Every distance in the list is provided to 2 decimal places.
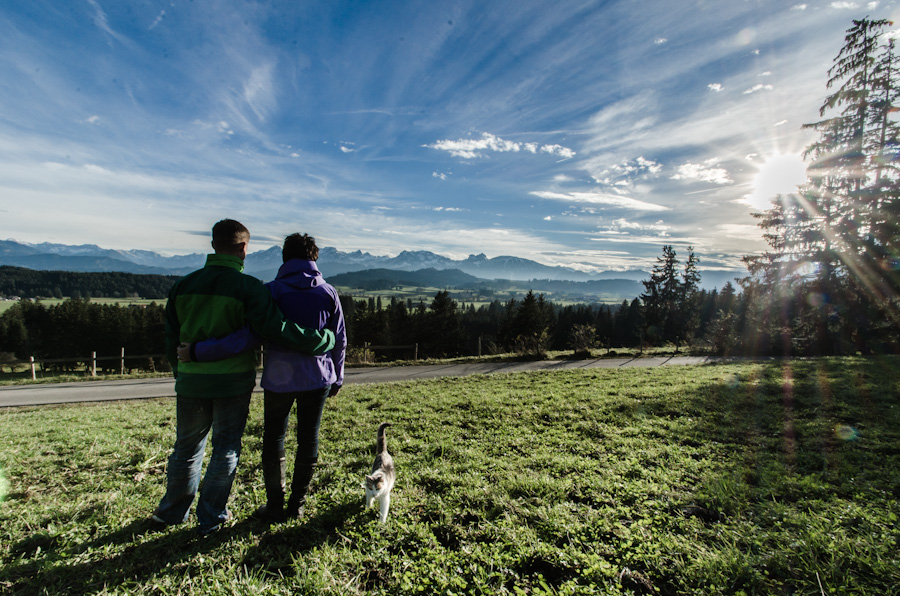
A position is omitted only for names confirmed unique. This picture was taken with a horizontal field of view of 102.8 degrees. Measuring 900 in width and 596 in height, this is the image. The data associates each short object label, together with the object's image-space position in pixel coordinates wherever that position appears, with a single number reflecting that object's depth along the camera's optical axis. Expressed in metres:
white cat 3.35
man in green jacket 2.85
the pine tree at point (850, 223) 15.59
